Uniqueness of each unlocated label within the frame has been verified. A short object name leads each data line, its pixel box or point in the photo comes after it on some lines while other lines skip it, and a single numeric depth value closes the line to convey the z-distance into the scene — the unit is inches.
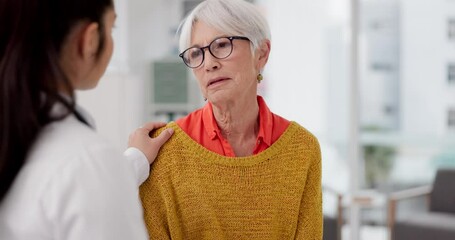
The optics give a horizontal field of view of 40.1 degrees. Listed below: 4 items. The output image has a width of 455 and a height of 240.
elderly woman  59.2
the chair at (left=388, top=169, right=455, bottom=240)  161.6
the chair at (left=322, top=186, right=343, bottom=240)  162.9
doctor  32.5
